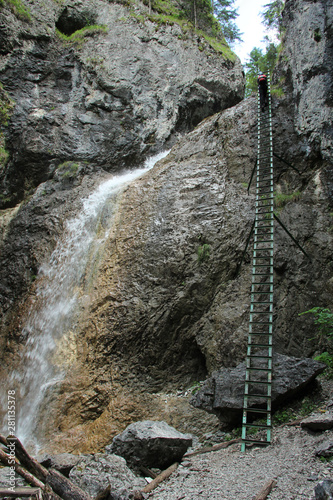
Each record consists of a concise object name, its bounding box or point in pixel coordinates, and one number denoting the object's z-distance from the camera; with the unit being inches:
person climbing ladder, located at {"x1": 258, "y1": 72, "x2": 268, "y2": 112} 368.8
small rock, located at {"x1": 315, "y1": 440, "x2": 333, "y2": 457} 150.3
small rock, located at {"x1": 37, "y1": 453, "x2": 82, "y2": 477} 167.0
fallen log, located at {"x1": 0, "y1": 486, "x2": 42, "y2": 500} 118.8
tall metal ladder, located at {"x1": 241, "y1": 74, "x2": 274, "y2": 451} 204.0
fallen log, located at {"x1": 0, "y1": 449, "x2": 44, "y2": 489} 141.4
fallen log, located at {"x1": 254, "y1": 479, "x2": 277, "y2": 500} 132.1
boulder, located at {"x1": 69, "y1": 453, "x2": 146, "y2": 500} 150.6
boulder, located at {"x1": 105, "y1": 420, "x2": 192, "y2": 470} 189.3
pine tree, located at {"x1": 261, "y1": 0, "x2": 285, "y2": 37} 716.7
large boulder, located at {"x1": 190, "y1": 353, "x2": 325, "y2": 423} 211.8
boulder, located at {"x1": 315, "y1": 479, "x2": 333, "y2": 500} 108.9
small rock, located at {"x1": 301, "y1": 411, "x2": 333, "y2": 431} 174.6
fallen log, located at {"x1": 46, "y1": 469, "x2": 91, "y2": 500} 136.3
